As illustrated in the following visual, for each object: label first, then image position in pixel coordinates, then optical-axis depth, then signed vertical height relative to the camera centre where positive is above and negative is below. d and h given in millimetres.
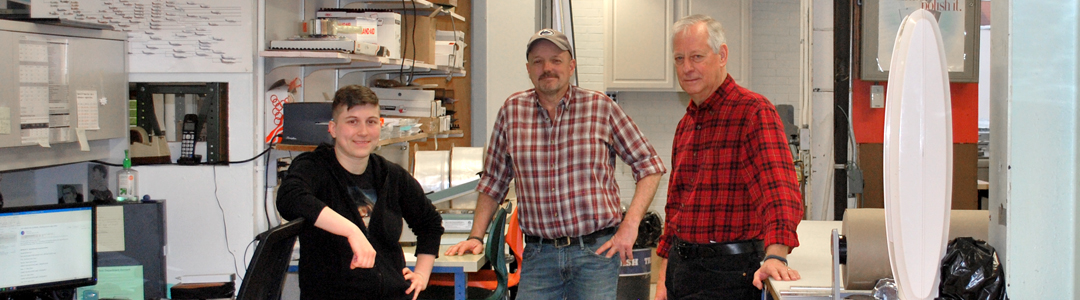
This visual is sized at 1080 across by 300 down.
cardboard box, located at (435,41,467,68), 4473 +461
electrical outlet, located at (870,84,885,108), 5230 +262
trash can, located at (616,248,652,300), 4648 -825
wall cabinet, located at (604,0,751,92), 6535 +838
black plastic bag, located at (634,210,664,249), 5004 -597
